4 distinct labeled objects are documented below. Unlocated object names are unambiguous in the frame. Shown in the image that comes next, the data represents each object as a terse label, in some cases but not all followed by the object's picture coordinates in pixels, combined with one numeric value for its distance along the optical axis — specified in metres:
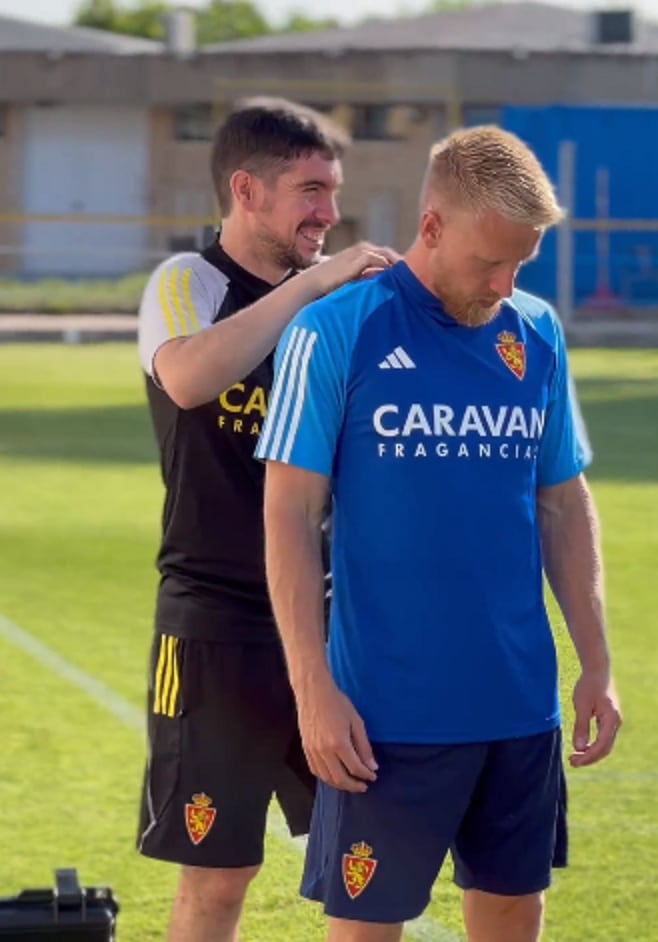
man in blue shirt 7.96
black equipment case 7.96
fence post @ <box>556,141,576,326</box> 65.87
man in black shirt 9.59
